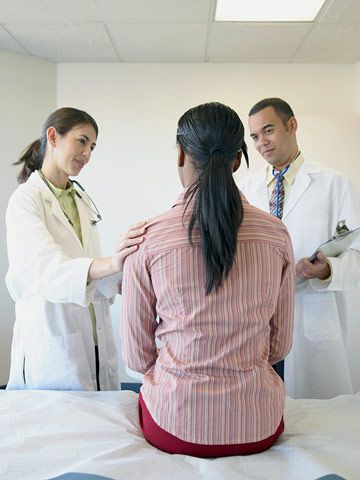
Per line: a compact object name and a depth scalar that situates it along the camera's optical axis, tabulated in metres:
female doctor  1.14
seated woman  0.81
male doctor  1.57
